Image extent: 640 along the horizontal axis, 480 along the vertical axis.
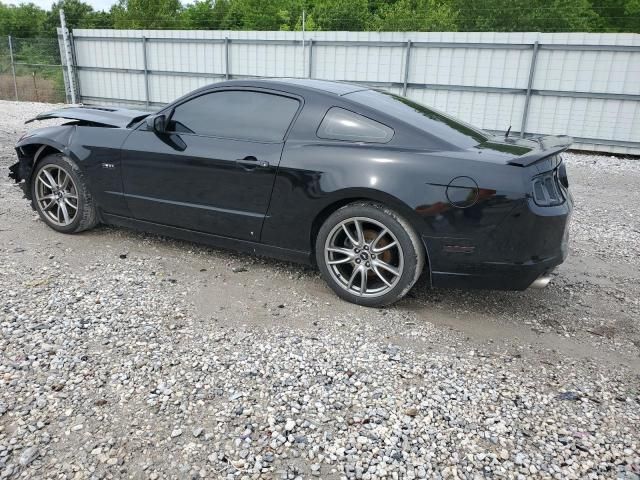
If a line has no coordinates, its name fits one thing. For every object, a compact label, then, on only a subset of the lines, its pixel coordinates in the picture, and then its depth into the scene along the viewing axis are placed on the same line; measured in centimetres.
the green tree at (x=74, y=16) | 3748
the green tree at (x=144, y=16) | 2978
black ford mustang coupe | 333
